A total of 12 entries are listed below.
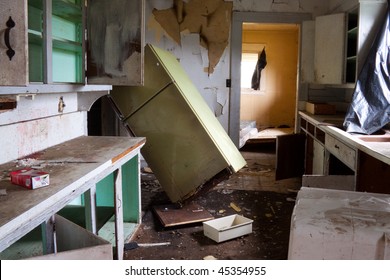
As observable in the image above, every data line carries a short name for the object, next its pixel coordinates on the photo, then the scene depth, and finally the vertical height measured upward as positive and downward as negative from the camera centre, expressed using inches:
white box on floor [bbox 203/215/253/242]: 119.6 -40.3
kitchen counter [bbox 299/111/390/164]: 98.1 -11.3
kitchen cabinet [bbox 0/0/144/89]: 110.4 +16.1
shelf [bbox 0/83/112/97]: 76.2 +1.8
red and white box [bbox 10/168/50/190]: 66.6 -14.2
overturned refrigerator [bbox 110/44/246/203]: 137.6 -11.4
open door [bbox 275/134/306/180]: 191.5 -27.4
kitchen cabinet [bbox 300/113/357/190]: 120.0 -21.2
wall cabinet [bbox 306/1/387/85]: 149.5 +26.7
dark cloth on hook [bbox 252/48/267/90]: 335.9 +27.0
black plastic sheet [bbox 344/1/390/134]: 131.6 +3.0
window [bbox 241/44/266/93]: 340.2 +29.8
